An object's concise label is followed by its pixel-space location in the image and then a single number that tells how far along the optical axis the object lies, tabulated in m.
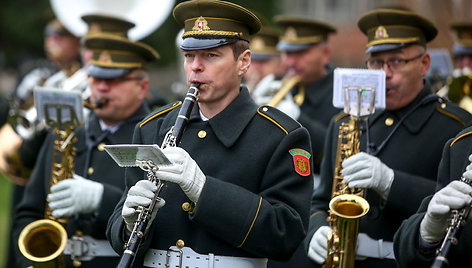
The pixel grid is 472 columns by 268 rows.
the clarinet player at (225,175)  8.51
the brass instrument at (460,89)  14.84
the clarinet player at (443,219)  7.86
